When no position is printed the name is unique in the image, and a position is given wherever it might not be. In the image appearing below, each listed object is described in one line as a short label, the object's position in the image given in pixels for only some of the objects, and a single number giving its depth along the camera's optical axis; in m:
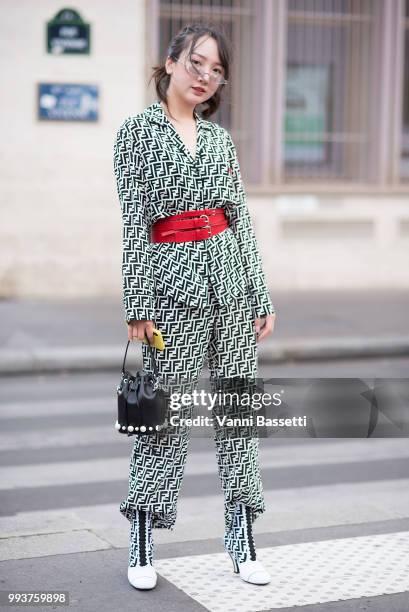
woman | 5.34
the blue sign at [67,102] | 18.46
